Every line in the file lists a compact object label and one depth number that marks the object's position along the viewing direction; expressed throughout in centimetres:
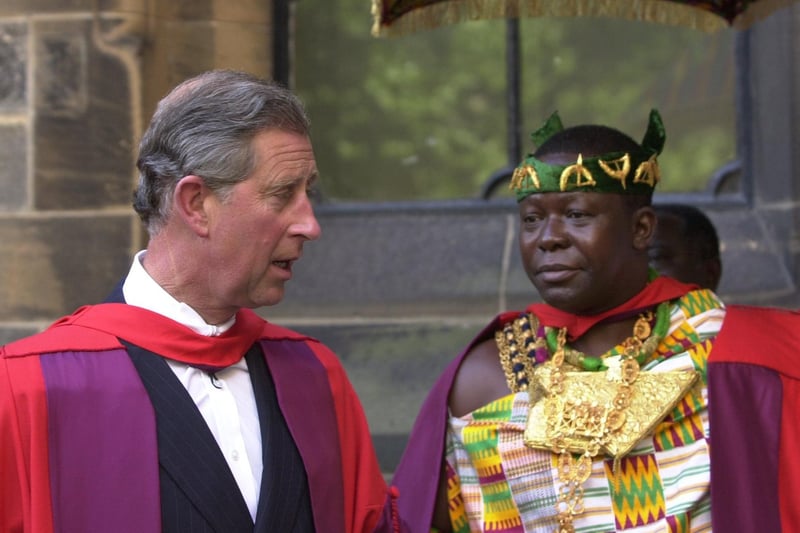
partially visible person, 841
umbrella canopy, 820
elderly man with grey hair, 451
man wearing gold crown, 629
